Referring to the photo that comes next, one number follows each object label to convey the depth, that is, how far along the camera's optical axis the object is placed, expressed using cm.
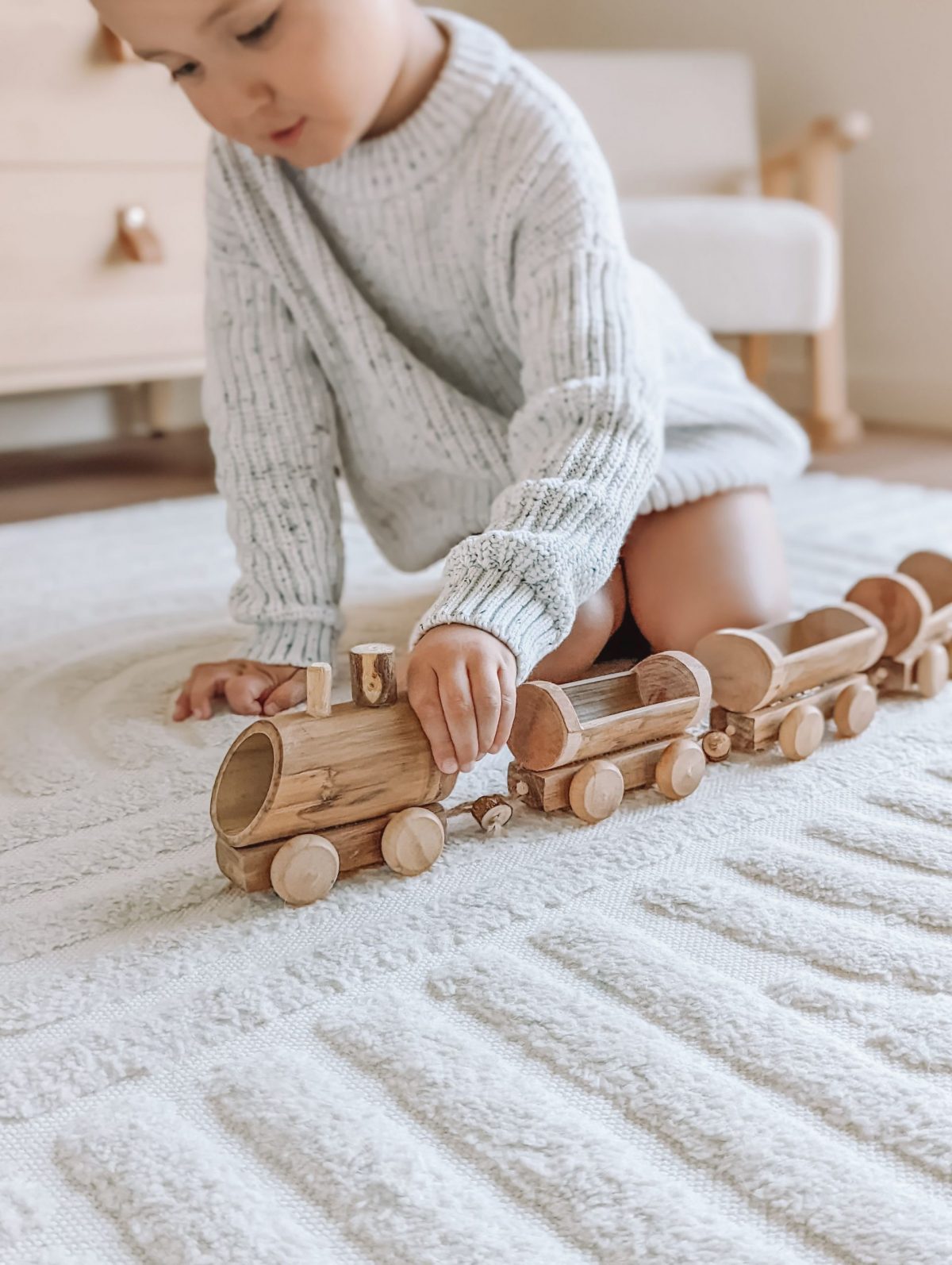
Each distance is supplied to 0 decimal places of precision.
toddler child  61
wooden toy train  50
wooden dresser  131
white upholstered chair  156
